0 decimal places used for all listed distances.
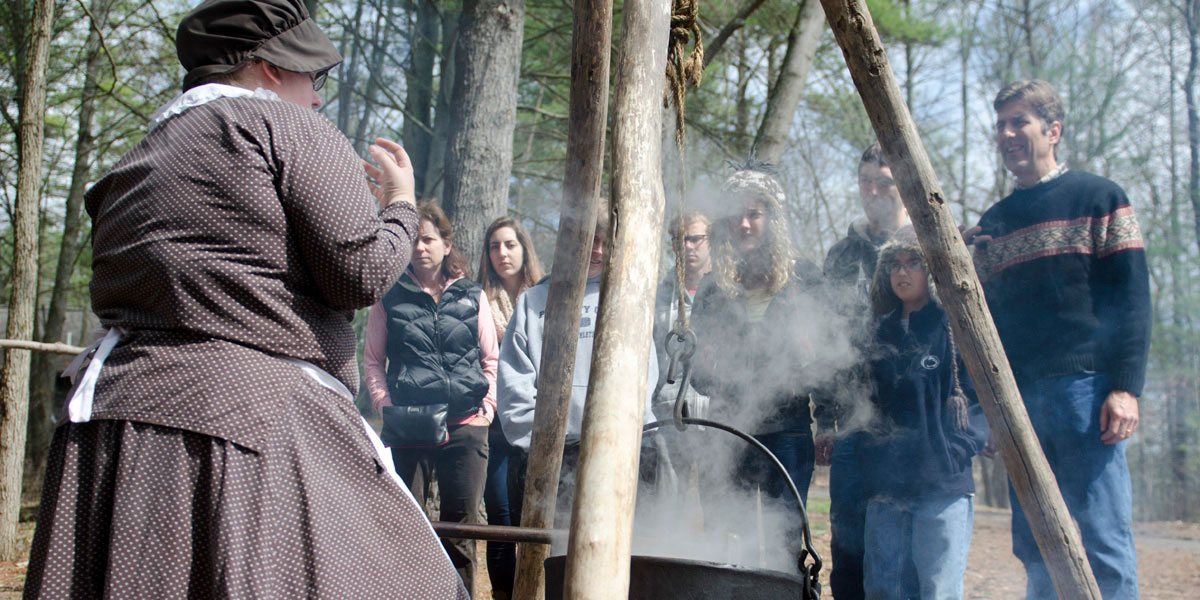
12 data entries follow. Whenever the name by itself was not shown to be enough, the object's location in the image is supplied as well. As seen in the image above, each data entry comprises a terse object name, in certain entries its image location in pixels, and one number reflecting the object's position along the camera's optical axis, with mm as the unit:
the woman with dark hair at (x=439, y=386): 3508
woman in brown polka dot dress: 1292
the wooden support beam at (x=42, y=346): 3777
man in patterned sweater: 2682
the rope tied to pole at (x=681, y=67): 2176
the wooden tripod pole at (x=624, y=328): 1471
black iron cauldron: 1716
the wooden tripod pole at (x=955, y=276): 2193
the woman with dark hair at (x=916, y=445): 2818
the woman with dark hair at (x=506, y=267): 4012
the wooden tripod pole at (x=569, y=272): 2275
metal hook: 2160
